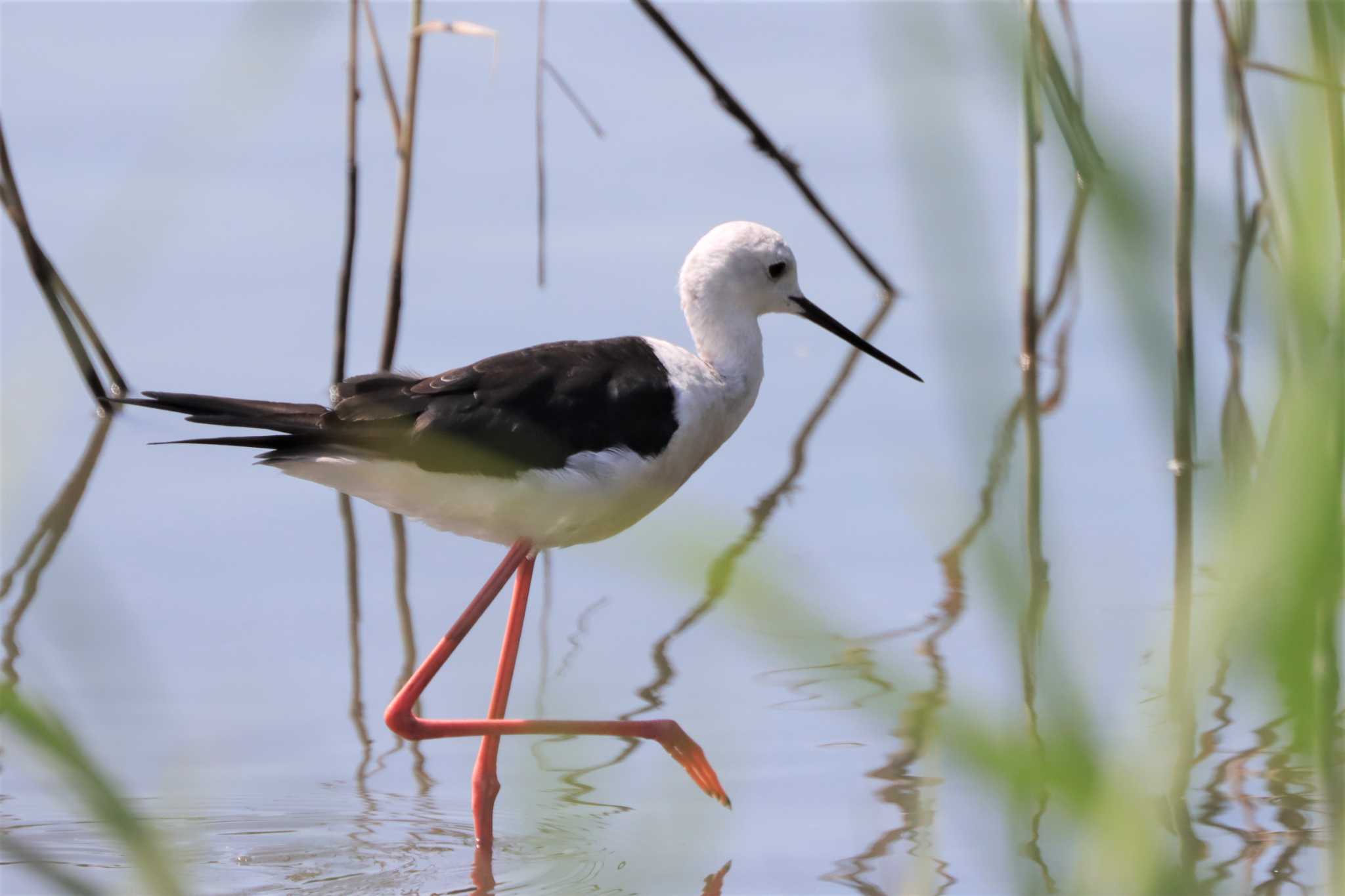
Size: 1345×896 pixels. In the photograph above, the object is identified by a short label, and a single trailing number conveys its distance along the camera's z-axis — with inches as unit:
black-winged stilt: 286.7
